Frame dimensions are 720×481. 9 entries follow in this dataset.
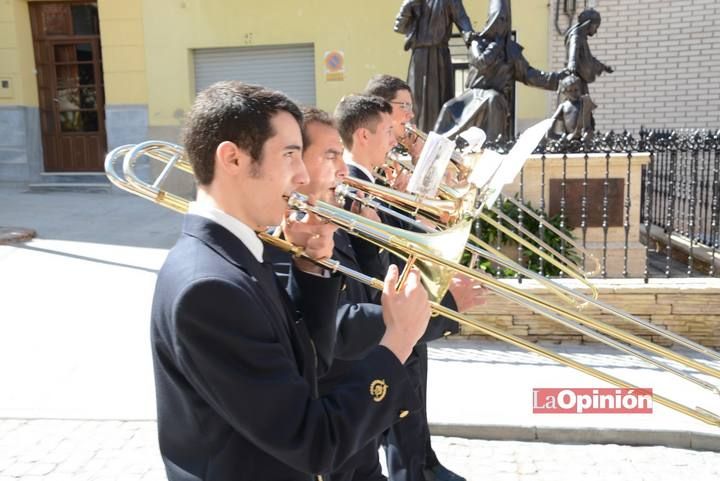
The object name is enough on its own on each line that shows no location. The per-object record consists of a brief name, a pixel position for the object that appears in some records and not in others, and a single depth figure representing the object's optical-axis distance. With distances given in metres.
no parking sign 12.45
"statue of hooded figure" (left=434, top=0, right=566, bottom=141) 6.85
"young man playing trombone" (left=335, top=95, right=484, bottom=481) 2.79
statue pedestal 6.16
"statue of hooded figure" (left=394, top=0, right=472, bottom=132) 7.00
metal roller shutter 12.80
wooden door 13.40
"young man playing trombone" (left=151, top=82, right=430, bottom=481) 1.40
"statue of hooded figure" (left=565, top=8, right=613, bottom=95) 7.20
